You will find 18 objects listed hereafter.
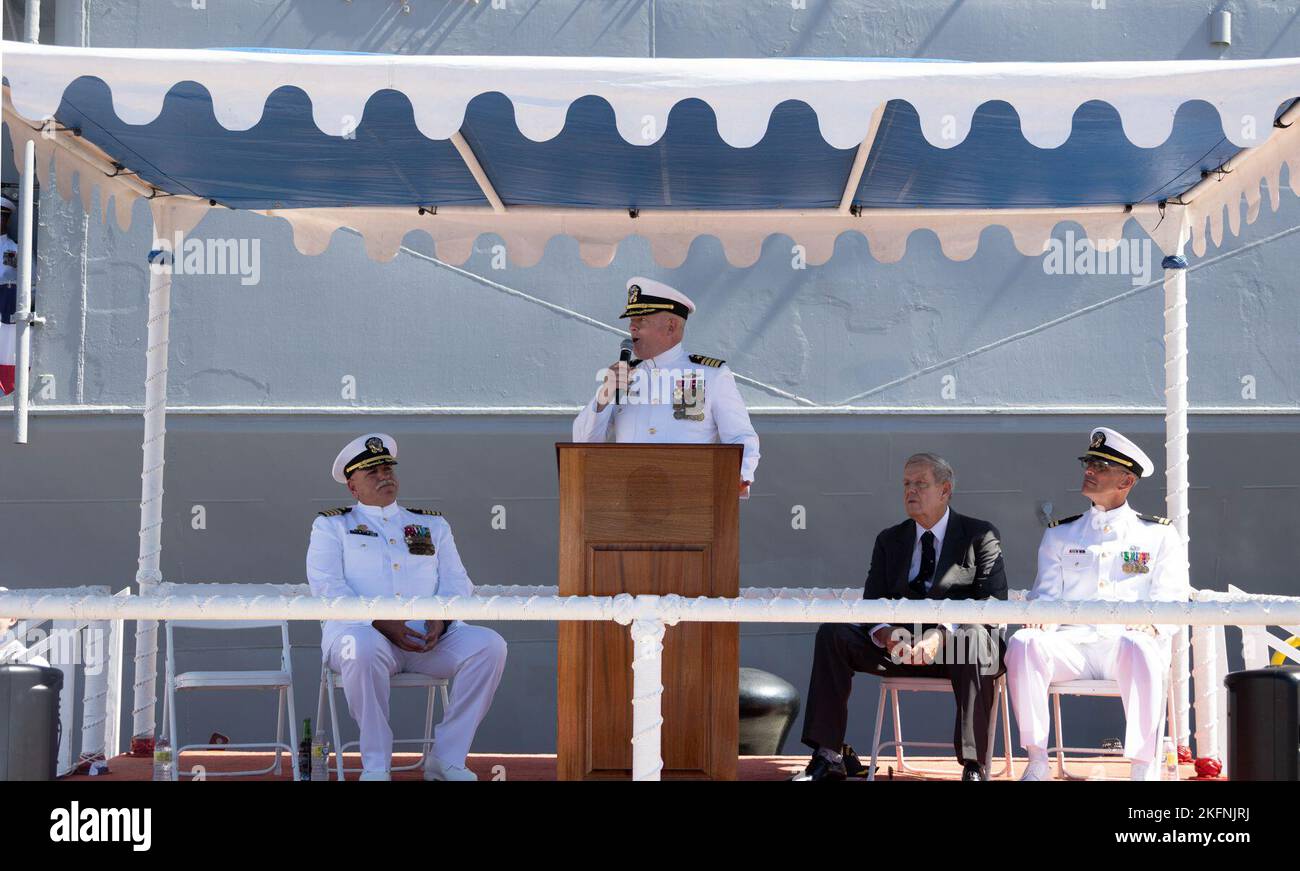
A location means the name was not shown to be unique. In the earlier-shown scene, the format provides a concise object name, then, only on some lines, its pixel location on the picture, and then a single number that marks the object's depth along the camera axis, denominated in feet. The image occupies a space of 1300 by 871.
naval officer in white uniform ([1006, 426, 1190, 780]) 35.73
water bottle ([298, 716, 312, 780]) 37.70
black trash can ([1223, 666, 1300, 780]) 28.09
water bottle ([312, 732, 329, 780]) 37.22
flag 67.10
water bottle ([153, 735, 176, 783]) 36.27
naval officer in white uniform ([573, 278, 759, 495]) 37.81
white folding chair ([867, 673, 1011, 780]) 36.70
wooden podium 30.25
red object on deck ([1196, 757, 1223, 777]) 39.32
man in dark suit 35.70
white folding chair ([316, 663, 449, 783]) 38.14
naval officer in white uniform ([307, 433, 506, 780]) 36.58
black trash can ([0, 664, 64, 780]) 27.45
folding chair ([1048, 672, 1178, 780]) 36.86
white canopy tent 30.27
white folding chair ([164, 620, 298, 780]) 39.42
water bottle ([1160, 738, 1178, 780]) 37.93
